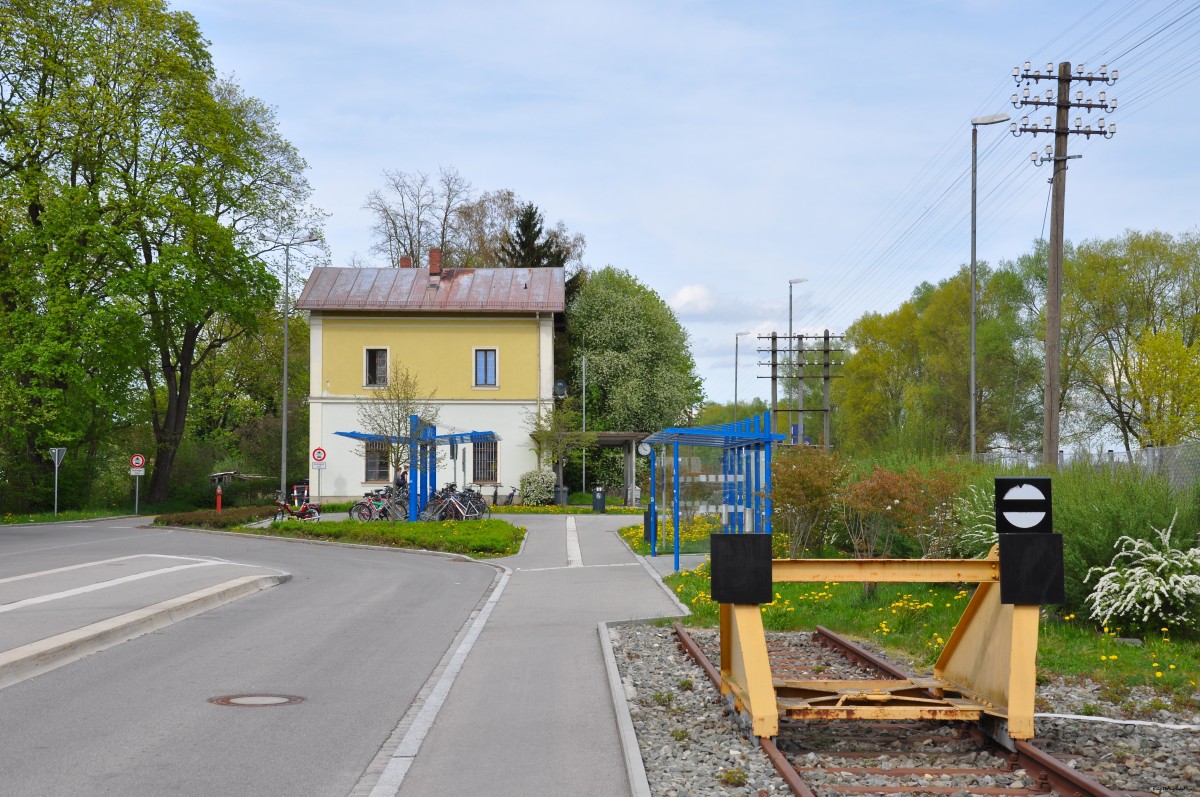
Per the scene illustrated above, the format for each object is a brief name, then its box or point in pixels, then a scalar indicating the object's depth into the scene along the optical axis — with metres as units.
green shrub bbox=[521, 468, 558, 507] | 48.50
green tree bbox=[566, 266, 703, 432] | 61.69
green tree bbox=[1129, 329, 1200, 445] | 45.97
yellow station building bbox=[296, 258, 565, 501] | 50.09
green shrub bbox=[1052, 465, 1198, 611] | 12.66
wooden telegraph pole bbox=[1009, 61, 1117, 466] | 22.58
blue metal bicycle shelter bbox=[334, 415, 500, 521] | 33.12
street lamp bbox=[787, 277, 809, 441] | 54.78
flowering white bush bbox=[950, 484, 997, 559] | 14.59
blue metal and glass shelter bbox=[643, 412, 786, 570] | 19.14
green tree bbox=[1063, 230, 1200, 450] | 50.41
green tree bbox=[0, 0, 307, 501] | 40.91
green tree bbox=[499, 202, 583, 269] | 65.38
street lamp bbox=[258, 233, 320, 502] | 42.10
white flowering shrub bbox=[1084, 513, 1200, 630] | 11.82
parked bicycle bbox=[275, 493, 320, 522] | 36.59
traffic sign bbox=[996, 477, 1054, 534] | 7.97
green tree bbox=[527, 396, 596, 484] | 48.56
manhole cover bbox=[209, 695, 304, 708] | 9.23
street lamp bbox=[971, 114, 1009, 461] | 31.30
